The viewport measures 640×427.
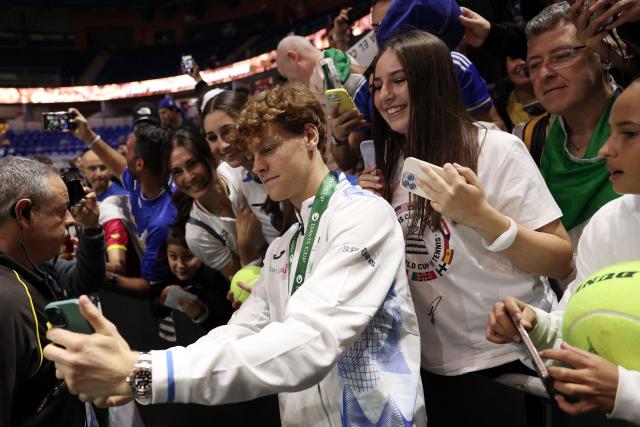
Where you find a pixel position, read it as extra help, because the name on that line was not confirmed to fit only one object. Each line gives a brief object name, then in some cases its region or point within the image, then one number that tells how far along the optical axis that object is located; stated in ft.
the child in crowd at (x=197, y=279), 10.30
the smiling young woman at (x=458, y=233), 5.49
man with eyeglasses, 6.39
